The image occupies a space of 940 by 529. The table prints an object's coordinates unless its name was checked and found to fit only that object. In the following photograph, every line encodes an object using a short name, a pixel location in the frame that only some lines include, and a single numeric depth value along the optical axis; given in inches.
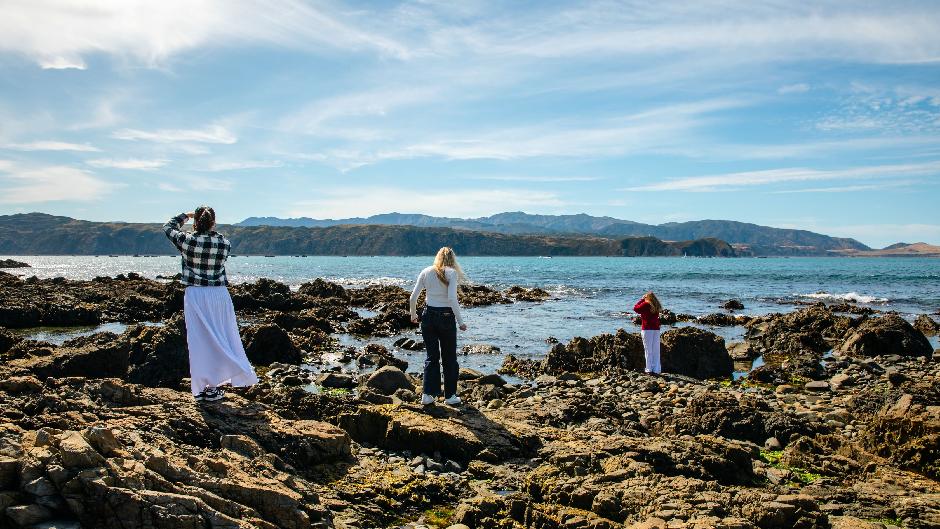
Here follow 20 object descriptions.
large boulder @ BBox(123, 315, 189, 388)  492.7
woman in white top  383.9
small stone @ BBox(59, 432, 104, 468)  187.8
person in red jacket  643.5
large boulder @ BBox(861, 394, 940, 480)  327.3
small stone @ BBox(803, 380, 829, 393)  605.9
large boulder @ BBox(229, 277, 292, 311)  1444.4
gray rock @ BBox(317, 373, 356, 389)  568.7
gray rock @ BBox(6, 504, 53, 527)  168.6
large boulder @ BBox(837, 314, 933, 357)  817.5
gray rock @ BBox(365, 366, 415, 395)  507.5
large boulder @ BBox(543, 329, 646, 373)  714.2
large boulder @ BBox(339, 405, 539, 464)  312.0
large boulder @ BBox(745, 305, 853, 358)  907.4
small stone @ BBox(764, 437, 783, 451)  380.1
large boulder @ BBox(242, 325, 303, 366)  716.0
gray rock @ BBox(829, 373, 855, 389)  610.7
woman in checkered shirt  309.9
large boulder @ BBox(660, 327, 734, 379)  695.7
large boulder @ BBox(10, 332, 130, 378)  455.2
